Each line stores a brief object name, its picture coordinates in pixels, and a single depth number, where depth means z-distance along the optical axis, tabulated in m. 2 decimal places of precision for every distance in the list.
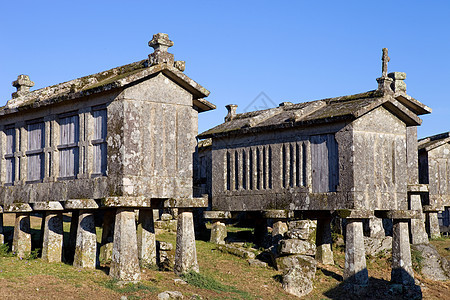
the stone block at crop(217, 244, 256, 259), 23.75
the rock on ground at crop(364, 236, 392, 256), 25.12
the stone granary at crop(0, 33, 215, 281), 17.75
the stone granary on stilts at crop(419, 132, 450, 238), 31.88
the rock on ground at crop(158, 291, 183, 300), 16.50
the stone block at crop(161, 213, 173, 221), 28.31
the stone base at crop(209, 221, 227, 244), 26.22
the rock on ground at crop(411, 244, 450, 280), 24.53
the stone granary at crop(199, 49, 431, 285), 21.33
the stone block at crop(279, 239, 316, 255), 22.03
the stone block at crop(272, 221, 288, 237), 24.42
